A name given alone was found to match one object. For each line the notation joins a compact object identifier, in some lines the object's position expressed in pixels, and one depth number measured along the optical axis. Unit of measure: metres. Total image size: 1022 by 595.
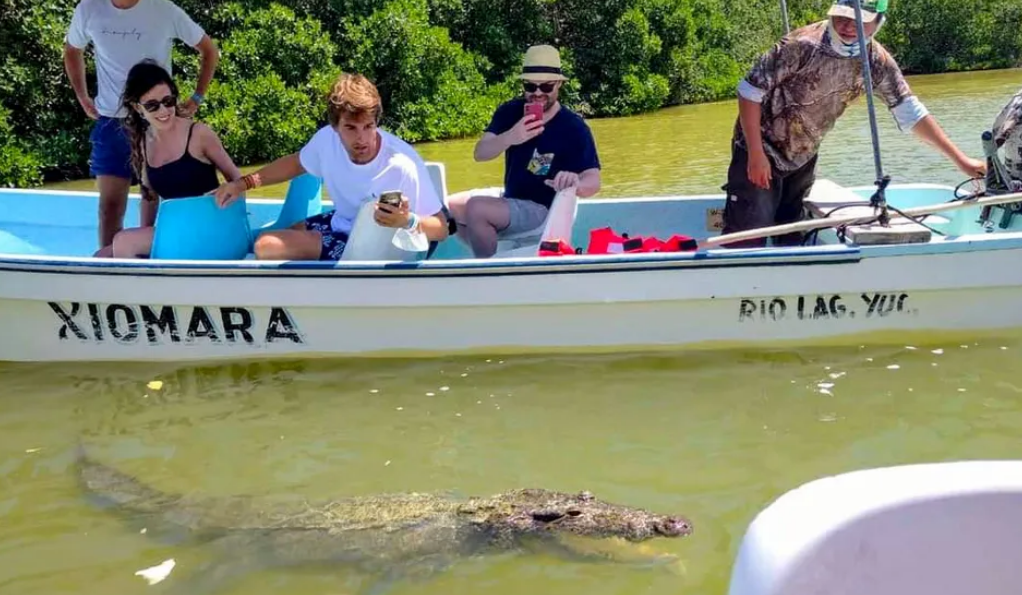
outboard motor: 5.35
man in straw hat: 5.30
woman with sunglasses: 5.00
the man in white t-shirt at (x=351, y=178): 4.83
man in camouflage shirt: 5.12
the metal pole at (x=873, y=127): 4.85
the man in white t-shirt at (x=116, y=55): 5.62
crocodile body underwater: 3.60
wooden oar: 5.05
